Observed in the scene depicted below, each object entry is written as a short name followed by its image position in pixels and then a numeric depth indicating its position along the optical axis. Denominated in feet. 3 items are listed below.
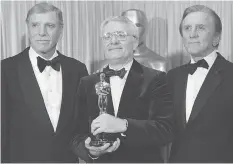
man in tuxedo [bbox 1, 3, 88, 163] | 8.82
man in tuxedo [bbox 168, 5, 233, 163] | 8.48
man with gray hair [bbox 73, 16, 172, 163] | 7.70
